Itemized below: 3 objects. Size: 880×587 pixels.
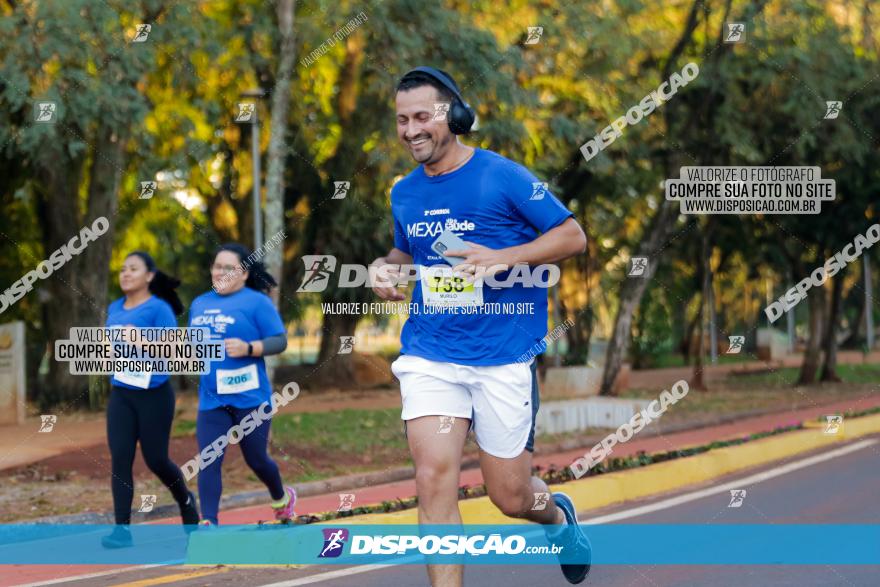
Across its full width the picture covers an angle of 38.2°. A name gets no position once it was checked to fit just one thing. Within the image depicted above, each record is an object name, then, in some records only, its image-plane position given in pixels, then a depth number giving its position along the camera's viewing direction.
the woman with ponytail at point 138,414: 8.18
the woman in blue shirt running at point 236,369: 7.89
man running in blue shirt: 4.99
